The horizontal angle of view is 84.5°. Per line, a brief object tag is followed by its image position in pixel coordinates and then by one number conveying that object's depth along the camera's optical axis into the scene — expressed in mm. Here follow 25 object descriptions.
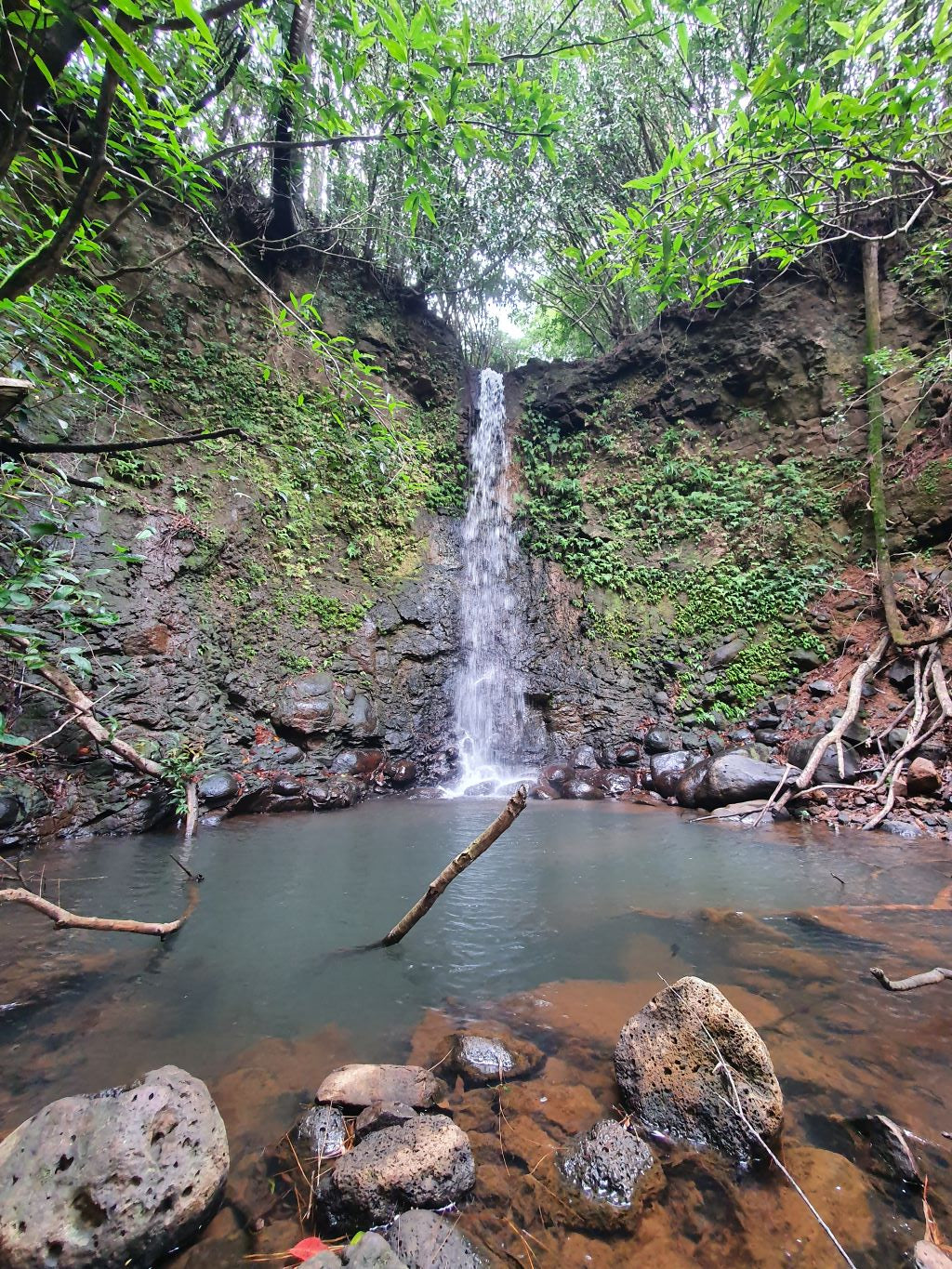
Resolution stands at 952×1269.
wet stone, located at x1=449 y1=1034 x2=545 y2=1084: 2088
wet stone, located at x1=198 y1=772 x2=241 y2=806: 6531
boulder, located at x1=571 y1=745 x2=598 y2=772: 8906
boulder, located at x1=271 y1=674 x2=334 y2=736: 7836
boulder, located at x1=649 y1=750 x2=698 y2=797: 7652
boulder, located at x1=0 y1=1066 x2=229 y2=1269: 1312
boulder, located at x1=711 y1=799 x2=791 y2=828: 6020
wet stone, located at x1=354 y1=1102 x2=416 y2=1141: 1742
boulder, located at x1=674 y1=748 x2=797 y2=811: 6641
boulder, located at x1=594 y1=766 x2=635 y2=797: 8031
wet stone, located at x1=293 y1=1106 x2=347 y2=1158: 1725
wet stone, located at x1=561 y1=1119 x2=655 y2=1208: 1601
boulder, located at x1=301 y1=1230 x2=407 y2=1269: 1210
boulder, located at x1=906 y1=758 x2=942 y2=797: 5598
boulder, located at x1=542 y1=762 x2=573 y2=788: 8391
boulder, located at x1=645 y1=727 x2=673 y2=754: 8500
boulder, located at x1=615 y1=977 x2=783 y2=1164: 1750
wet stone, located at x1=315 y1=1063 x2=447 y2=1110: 1894
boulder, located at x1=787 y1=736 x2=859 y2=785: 6305
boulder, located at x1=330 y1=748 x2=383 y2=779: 7879
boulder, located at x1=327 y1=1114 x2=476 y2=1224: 1477
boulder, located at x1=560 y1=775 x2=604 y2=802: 7895
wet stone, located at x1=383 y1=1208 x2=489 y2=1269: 1364
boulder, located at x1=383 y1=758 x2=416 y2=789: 8227
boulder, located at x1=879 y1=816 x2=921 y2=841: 5227
